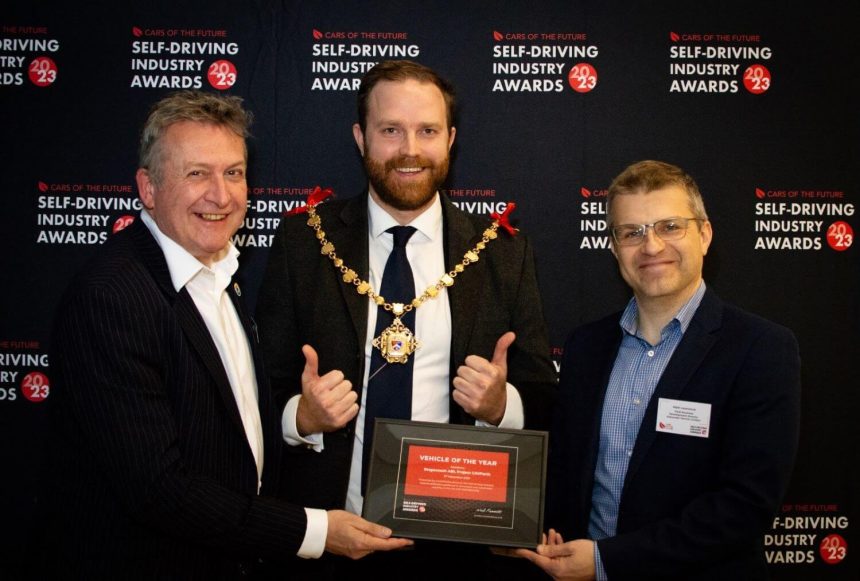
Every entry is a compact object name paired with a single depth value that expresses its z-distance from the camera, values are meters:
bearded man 2.22
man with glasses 1.92
